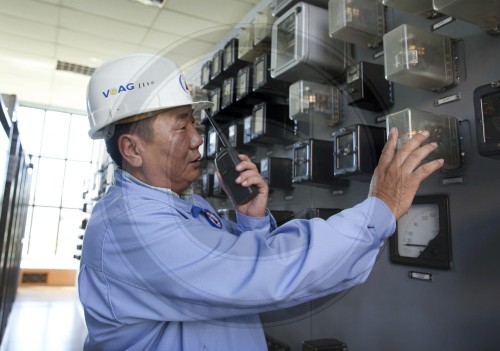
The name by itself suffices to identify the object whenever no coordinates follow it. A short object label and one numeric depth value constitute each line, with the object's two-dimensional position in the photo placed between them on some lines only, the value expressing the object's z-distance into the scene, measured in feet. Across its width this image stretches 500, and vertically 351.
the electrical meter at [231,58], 9.33
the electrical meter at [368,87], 5.35
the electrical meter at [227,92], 7.79
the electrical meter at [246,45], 8.71
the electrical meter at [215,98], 6.70
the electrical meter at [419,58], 4.56
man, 2.29
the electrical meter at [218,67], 9.57
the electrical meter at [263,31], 8.31
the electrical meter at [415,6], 4.87
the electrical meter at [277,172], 7.45
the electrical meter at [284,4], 6.73
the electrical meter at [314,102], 6.37
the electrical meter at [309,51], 6.37
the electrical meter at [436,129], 4.43
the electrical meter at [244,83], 7.78
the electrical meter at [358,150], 5.02
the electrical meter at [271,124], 7.18
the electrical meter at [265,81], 7.43
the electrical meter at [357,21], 5.57
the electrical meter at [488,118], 3.55
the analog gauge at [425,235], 4.66
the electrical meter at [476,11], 3.92
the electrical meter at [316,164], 6.11
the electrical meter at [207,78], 8.95
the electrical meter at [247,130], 7.64
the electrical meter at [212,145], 6.18
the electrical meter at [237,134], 7.81
